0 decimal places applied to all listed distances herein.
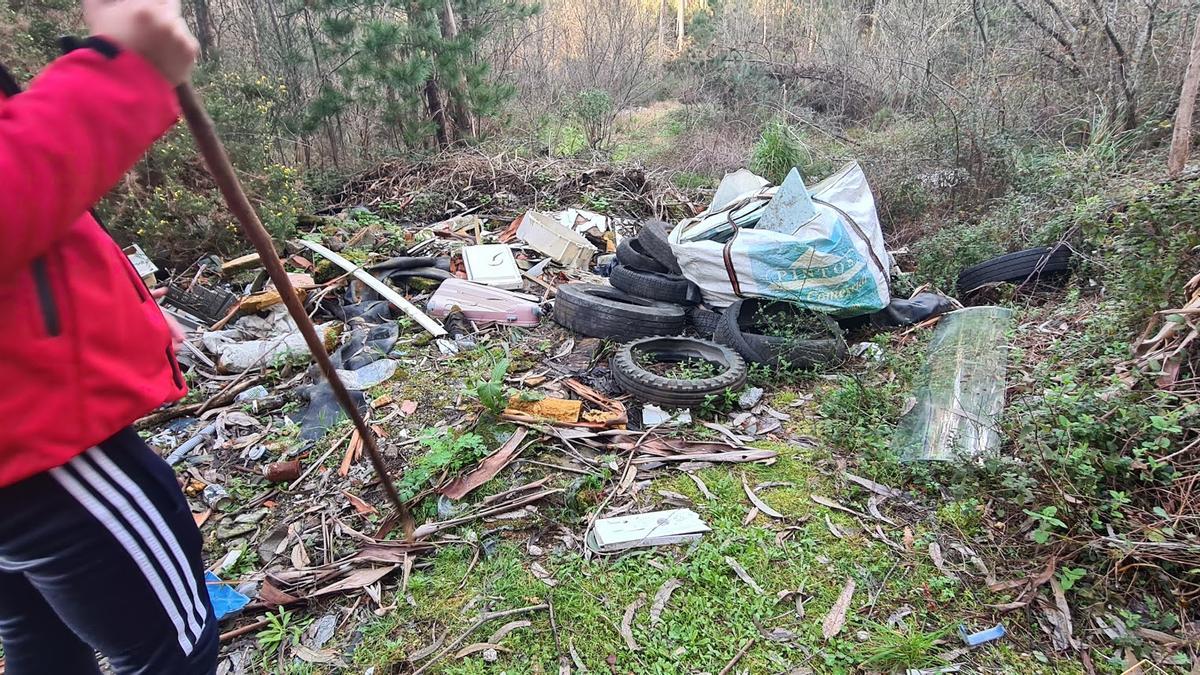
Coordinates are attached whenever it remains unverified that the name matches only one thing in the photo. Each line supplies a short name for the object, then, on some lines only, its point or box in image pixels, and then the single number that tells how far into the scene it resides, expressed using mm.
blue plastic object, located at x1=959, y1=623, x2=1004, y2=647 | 2070
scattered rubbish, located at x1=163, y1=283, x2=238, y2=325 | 4590
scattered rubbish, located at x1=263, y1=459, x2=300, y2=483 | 3031
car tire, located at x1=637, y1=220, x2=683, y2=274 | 4656
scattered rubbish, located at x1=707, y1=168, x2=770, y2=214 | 5578
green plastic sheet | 2846
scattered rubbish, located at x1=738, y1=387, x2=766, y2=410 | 3615
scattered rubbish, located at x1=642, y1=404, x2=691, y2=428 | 3426
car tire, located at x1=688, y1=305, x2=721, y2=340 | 4367
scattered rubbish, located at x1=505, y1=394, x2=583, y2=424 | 3379
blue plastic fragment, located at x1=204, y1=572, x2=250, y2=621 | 2271
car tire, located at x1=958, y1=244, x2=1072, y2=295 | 4422
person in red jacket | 861
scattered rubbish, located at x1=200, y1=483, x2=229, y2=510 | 2937
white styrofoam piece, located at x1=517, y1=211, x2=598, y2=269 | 5816
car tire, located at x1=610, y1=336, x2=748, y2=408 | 3494
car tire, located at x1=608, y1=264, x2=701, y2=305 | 4527
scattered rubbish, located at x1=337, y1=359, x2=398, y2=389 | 3850
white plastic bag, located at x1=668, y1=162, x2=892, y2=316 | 3980
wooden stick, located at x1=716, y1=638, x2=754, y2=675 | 2033
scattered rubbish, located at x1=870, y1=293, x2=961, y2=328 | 4402
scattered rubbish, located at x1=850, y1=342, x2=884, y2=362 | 3955
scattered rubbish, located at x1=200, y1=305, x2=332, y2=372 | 4074
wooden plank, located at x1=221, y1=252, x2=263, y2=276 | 5051
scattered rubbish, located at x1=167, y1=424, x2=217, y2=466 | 3254
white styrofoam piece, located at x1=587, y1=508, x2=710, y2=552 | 2551
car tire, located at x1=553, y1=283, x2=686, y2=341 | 4266
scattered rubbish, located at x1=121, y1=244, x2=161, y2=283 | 4501
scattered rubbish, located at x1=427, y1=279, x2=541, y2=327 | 4738
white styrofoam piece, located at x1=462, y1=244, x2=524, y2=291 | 5242
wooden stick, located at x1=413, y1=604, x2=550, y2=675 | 2069
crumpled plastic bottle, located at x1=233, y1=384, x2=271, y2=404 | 3773
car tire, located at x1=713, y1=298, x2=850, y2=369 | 3889
